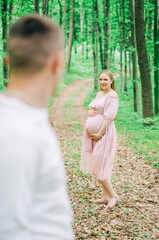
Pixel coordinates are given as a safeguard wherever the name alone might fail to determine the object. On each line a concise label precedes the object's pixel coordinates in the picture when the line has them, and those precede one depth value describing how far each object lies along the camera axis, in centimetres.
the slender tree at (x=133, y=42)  1342
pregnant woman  482
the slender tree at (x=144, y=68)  1046
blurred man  96
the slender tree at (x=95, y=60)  1705
